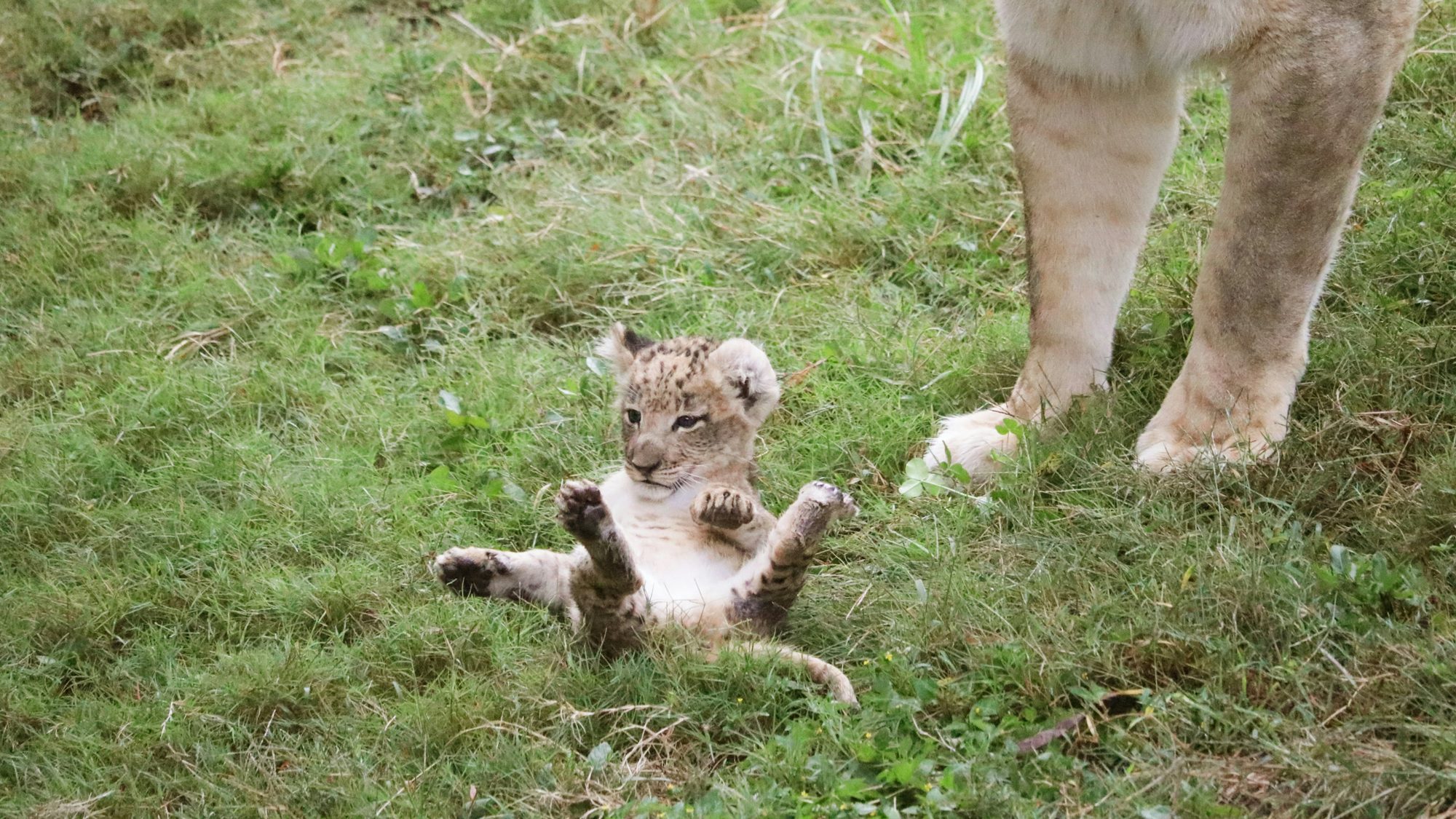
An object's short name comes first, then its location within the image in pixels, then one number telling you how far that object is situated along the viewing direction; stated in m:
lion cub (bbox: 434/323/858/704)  6.23
